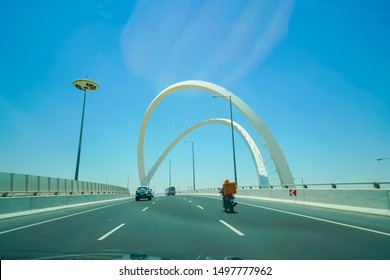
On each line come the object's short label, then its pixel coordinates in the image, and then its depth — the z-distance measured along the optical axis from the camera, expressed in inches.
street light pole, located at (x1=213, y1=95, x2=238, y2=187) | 1235.5
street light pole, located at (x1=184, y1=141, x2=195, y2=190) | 2488.7
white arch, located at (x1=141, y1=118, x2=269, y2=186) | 1759.4
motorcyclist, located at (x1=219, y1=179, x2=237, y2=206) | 534.3
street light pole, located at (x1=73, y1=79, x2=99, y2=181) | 1206.3
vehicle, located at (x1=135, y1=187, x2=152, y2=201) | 1127.4
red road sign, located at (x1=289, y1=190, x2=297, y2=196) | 693.3
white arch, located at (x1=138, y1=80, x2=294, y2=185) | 1540.4
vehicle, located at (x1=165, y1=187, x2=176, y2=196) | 2267.5
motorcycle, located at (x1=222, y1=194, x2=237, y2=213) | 522.6
